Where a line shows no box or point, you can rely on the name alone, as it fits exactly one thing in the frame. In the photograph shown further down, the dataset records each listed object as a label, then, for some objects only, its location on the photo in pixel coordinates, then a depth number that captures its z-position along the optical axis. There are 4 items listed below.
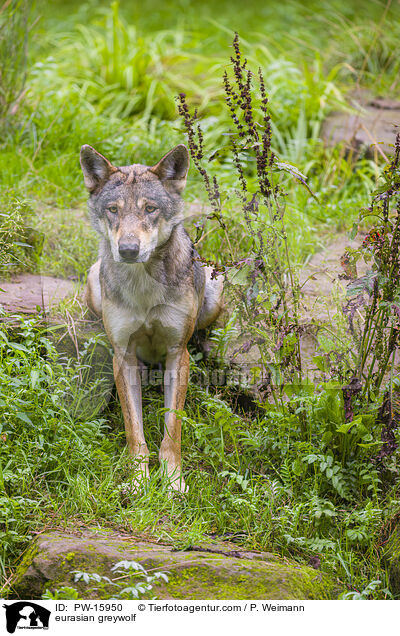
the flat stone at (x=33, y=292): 9.83
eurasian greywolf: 8.41
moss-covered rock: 6.16
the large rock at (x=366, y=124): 15.39
